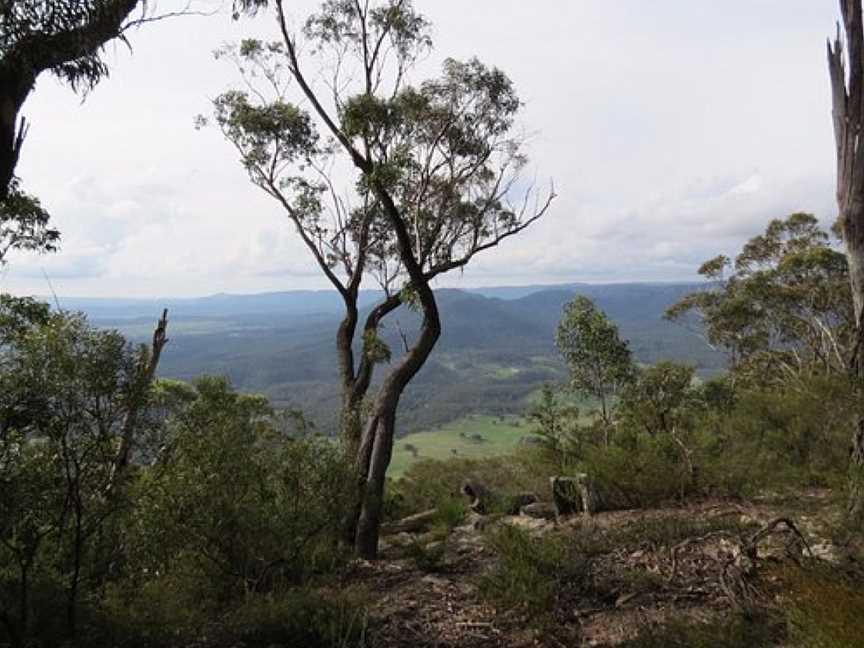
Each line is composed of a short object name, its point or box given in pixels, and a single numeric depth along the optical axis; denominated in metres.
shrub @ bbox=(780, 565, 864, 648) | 3.52
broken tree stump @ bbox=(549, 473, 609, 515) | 10.18
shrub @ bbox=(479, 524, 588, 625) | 5.69
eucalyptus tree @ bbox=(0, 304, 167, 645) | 5.07
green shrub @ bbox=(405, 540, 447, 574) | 8.51
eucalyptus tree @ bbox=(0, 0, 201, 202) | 5.23
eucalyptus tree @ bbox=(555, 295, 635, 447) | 15.78
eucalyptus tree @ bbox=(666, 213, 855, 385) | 23.30
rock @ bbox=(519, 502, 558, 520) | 11.08
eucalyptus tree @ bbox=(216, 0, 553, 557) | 9.73
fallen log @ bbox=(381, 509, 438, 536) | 12.20
